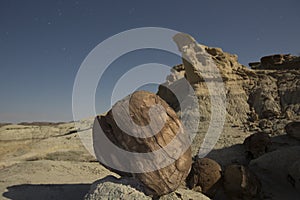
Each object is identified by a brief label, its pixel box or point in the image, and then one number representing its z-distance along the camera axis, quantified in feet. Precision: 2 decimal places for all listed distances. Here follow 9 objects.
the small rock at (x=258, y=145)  32.07
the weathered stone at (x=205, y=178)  20.20
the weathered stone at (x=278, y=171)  22.90
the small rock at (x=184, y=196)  13.56
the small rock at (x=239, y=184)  20.20
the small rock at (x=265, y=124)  44.91
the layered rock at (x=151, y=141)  12.29
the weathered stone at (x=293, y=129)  35.80
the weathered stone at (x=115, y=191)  12.23
